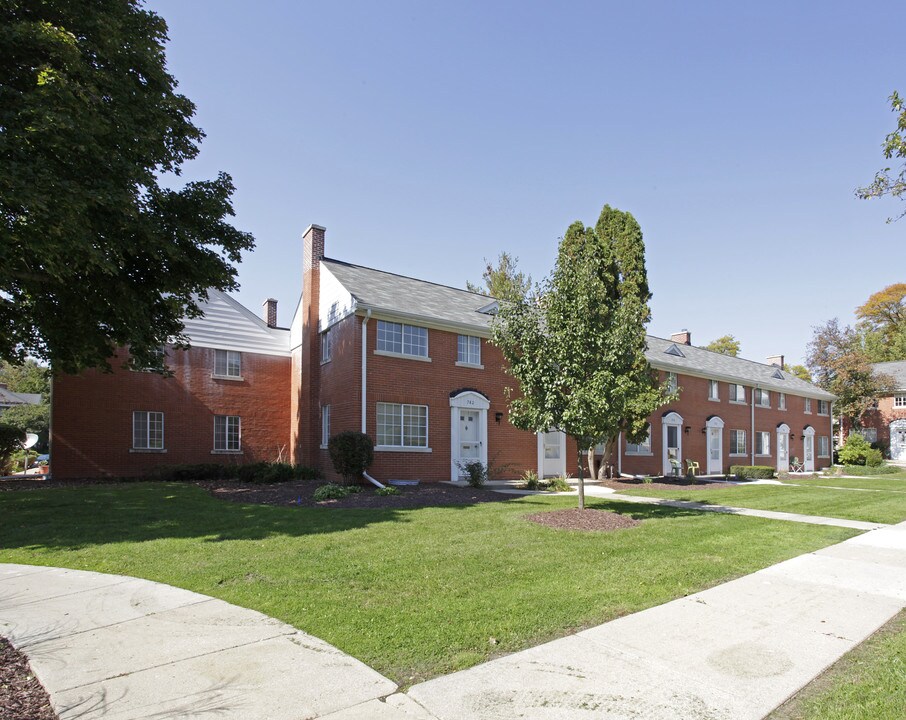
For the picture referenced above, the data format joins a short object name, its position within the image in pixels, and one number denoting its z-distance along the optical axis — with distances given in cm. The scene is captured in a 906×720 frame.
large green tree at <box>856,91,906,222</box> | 784
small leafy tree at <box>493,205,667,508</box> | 1059
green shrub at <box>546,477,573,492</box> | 1800
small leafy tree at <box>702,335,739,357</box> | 6600
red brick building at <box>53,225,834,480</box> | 1791
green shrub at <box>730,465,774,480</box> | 2695
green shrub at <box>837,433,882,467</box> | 3749
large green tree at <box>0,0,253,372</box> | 1010
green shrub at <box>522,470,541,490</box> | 1828
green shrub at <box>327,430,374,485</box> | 1608
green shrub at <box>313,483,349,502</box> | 1360
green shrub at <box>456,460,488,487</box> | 1777
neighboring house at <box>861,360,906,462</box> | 4622
